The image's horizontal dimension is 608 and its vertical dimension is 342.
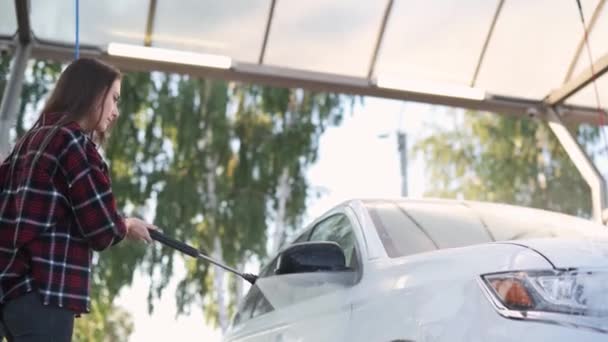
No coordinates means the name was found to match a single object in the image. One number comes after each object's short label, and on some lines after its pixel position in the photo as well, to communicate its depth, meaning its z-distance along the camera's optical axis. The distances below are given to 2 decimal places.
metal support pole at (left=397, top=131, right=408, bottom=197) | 20.53
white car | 2.62
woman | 2.65
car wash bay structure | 8.38
